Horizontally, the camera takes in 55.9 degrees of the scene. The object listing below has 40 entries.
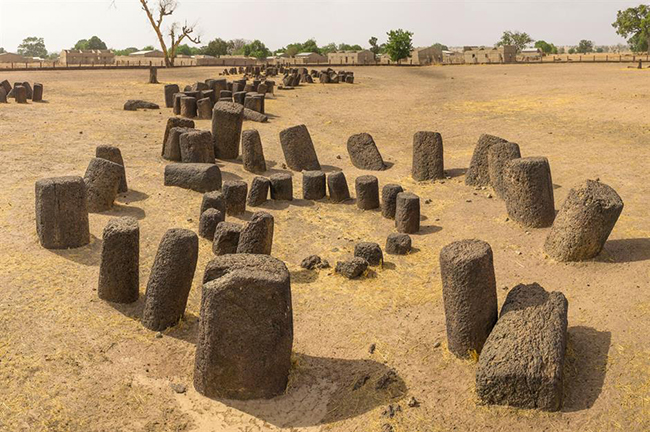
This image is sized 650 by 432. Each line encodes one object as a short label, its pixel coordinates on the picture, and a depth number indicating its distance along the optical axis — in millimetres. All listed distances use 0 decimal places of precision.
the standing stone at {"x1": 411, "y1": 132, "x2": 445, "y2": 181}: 15906
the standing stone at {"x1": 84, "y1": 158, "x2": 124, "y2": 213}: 12523
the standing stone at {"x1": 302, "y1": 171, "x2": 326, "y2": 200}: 14656
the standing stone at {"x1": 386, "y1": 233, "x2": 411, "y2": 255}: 11461
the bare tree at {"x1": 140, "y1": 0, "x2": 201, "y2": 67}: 50394
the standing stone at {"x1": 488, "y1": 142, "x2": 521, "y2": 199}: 13914
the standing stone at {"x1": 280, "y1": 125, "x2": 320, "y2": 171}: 17250
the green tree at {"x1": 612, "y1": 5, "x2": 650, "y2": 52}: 70688
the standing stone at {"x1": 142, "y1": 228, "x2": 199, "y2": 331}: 8469
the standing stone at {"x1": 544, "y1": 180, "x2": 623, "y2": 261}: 9750
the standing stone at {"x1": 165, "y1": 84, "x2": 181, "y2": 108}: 26406
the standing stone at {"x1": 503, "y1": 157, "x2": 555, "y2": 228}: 11828
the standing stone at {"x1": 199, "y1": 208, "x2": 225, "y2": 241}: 11742
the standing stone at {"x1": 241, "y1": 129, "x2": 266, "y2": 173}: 16594
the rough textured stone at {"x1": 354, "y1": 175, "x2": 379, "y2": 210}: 13977
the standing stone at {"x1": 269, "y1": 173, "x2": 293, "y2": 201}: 14334
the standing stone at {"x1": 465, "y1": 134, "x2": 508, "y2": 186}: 14969
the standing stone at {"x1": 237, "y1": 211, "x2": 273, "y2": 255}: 10656
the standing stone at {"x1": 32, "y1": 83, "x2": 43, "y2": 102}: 25925
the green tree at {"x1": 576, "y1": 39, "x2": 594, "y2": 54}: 138000
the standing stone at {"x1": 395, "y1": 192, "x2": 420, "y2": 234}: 12445
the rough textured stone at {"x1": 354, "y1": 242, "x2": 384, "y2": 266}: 10898
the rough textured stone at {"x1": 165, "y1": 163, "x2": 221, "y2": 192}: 14312
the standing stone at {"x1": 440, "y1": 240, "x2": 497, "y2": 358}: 7641
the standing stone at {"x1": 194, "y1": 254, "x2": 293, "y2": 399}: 6980
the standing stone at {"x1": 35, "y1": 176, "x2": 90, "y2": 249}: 10375
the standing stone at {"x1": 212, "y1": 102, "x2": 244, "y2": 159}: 17625
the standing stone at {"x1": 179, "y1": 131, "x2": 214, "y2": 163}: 16031
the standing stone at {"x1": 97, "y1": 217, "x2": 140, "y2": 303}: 8977
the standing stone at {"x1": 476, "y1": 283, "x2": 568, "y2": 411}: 6598
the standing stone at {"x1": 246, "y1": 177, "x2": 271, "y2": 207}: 13938
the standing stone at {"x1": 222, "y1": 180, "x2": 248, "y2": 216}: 13094
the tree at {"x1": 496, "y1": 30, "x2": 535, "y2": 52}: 128250
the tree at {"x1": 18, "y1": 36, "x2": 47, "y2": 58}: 150375
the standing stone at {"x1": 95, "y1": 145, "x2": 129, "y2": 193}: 14352
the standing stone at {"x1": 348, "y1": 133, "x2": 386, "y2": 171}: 17469
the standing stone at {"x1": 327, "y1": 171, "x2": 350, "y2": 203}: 14492
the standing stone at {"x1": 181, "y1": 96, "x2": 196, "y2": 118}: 23312
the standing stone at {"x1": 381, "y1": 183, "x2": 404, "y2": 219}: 13352
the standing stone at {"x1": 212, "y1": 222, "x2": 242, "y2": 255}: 11062
